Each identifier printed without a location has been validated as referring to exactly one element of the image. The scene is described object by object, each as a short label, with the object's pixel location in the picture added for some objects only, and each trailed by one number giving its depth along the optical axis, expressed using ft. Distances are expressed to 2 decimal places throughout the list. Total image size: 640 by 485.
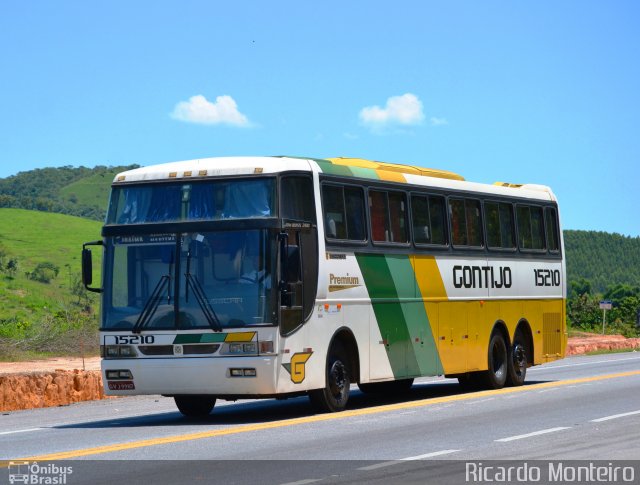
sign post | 173.34
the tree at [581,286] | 538.39
